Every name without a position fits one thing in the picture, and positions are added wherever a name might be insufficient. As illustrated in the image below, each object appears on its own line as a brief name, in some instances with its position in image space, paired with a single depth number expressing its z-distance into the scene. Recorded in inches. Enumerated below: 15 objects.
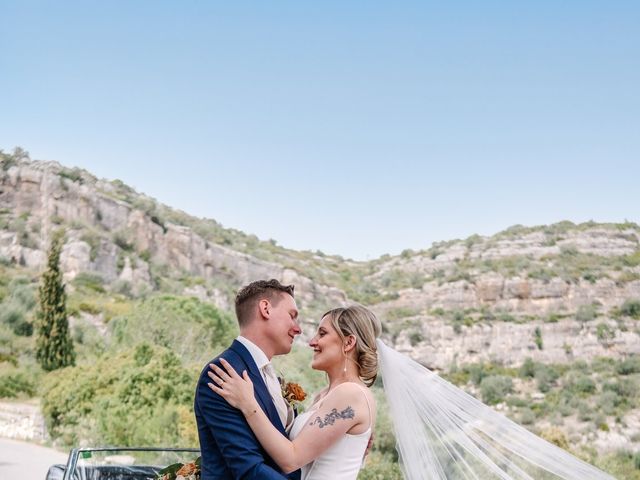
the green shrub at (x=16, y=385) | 839.1
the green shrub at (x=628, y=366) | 1578.6
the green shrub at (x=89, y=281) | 1359.6
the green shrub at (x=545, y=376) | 1544.0
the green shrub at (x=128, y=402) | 599.5
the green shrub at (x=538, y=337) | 1782.0
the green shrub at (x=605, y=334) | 1728.6
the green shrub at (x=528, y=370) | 1633.0
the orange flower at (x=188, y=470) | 95.1
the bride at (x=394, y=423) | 86.0
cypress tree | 903.9
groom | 80.7
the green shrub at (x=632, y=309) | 1812.6
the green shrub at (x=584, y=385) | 1482.5
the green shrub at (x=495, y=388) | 1468.5
